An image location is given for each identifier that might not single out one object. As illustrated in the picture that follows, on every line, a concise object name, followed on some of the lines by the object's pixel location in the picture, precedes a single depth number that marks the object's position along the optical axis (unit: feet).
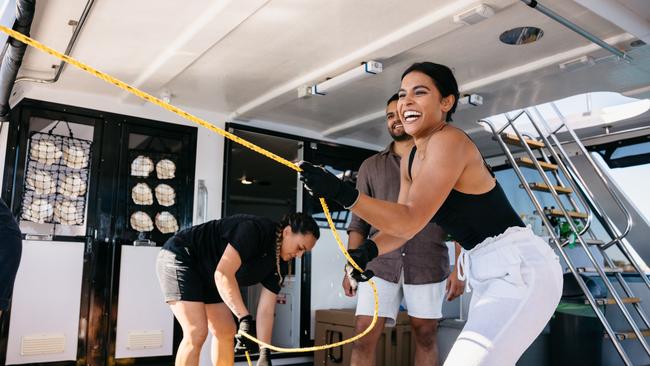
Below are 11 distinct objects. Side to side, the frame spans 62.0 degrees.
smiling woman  4.75
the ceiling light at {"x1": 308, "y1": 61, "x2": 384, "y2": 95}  12.81
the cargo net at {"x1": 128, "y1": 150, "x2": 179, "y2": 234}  15.74
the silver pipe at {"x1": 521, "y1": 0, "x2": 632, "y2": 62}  9.91
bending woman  9.66
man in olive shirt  9.45
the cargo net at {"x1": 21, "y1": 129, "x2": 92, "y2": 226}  14.32
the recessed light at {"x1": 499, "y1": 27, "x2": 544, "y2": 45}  11.50
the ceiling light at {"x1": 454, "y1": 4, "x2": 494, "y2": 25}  10.10
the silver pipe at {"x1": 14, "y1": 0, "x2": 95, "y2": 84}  10.48
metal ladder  10.86
